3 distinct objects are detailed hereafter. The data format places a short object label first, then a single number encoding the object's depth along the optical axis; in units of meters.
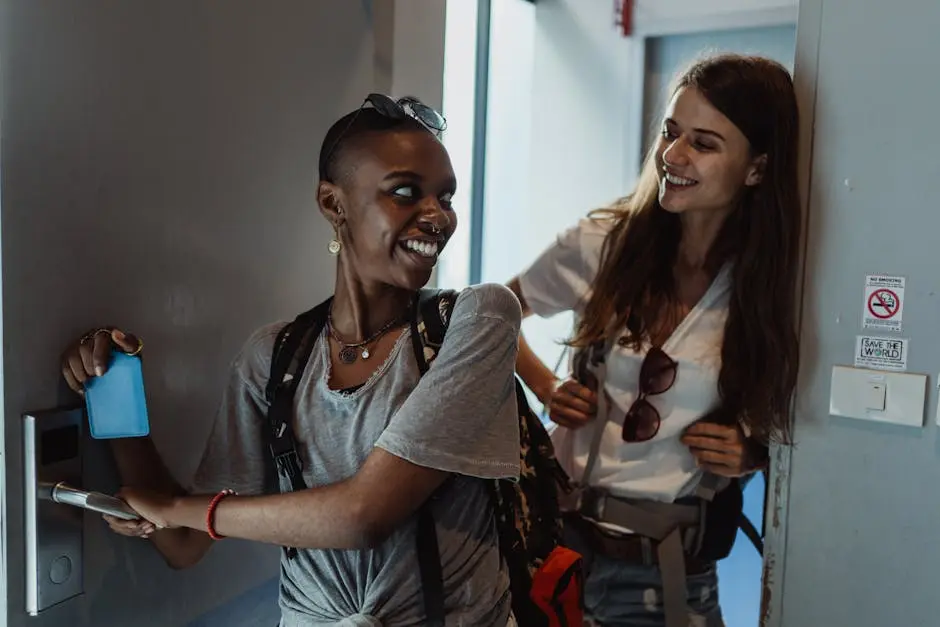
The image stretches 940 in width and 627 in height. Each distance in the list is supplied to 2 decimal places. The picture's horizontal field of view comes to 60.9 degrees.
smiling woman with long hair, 1.22
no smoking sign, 1.12
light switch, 1.13
